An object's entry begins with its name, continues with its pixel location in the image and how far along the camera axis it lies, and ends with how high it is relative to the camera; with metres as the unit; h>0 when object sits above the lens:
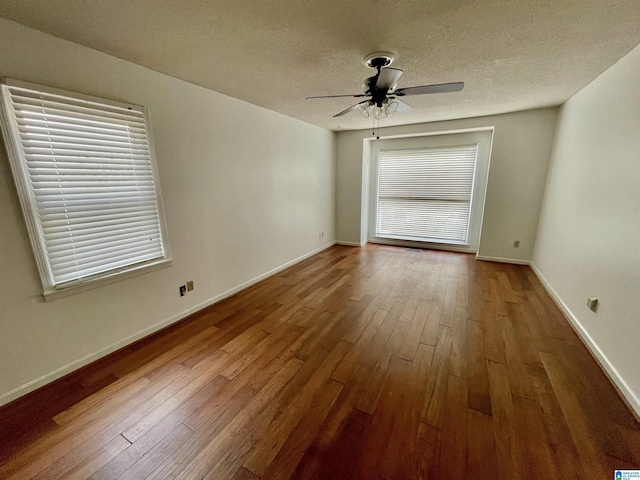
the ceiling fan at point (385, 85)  1.92 +0.79
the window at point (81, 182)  1.61 +0.04
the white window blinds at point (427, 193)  4.78 -0.15
